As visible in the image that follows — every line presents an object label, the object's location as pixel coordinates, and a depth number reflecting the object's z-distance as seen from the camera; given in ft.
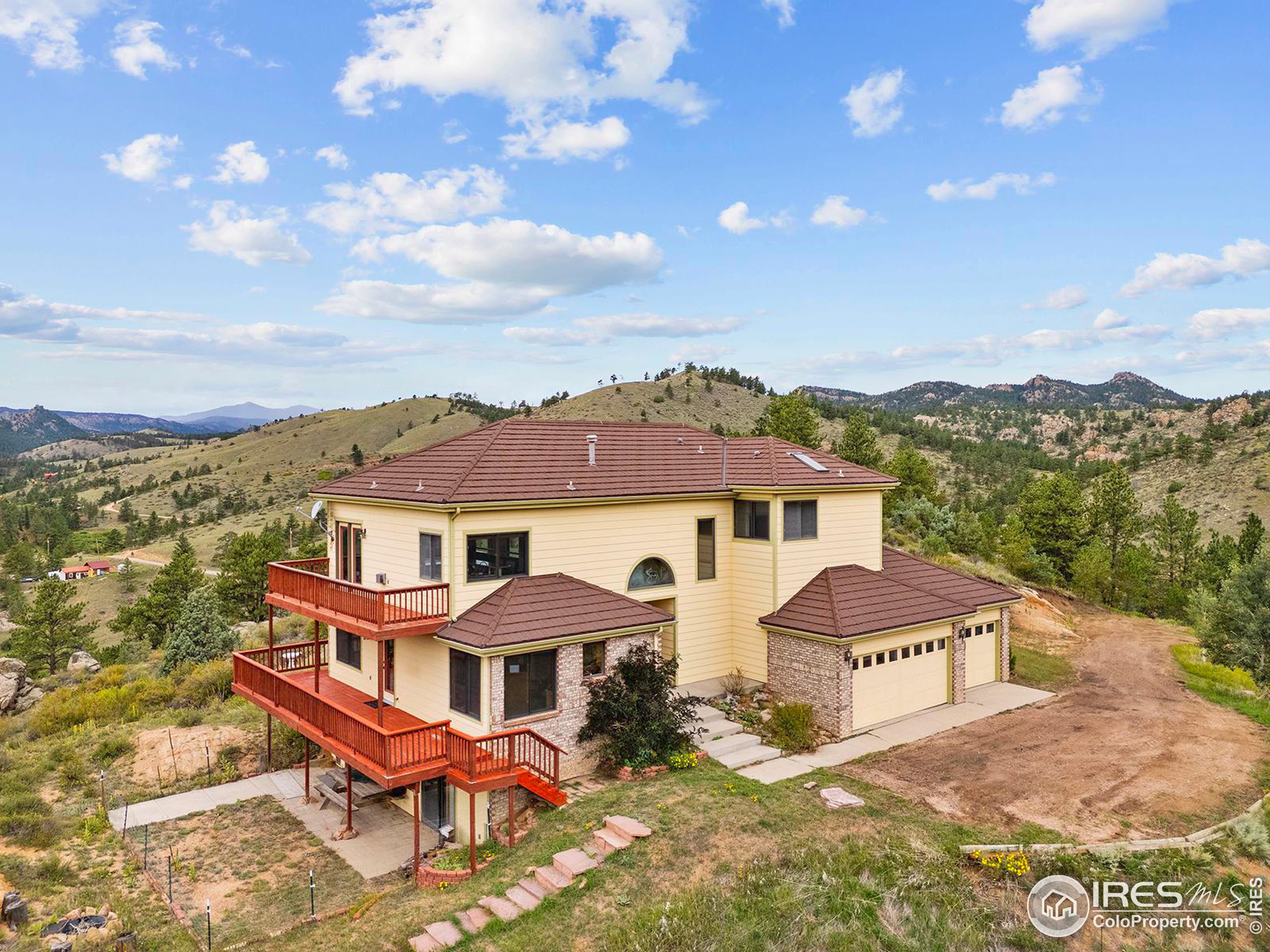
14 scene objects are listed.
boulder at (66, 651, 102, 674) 116.57
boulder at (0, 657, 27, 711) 88.02
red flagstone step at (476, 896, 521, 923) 31.96
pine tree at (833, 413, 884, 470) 143.84
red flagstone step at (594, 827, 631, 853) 35.73
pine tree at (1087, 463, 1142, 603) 145.28
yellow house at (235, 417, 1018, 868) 44.50
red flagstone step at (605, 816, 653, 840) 36.50
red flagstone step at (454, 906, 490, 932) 31.76
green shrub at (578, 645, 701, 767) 46.52
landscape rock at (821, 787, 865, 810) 40.96
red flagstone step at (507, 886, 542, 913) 32.50
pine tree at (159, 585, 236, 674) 95.50
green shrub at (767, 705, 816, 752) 50.44
